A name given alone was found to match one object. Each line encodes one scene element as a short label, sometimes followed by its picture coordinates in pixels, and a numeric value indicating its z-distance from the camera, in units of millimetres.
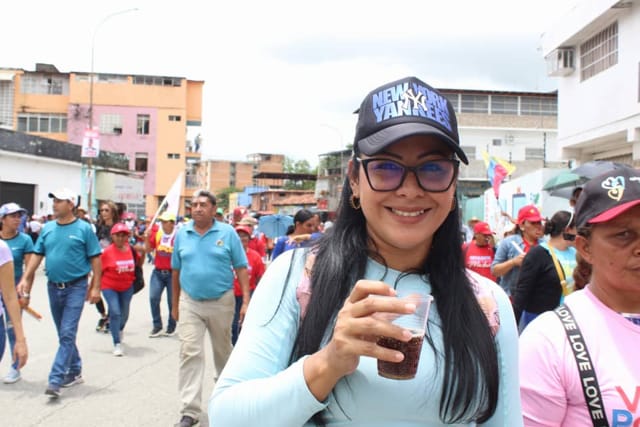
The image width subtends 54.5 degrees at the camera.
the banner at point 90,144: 22688
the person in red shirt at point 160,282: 10219
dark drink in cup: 1333
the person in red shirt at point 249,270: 8227
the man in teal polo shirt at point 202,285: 5996
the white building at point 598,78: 16484
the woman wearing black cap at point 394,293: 1404
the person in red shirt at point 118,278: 8742
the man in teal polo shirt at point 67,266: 7051
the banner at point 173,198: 13787
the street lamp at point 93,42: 30772
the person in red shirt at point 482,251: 8695
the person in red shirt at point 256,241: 10656
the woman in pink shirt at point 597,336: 1955
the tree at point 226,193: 104781
